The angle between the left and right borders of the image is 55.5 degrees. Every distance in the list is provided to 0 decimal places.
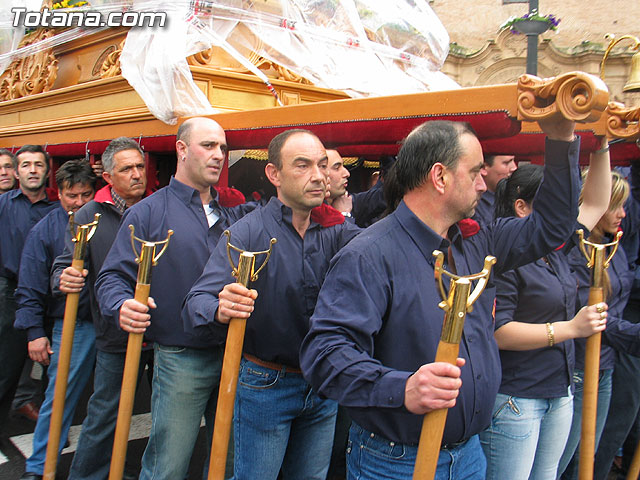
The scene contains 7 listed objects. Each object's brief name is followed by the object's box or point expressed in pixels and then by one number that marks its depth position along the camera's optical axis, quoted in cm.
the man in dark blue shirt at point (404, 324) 150
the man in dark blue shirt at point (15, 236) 394
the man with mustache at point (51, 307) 324
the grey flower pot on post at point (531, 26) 748
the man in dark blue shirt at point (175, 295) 256
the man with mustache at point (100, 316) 304
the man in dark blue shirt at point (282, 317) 227
